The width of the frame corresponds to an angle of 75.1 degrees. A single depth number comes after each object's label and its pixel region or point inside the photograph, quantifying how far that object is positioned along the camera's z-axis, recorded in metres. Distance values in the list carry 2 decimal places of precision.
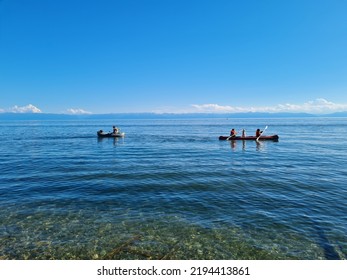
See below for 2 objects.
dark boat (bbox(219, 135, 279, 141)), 41.62
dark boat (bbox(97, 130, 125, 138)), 49.34
